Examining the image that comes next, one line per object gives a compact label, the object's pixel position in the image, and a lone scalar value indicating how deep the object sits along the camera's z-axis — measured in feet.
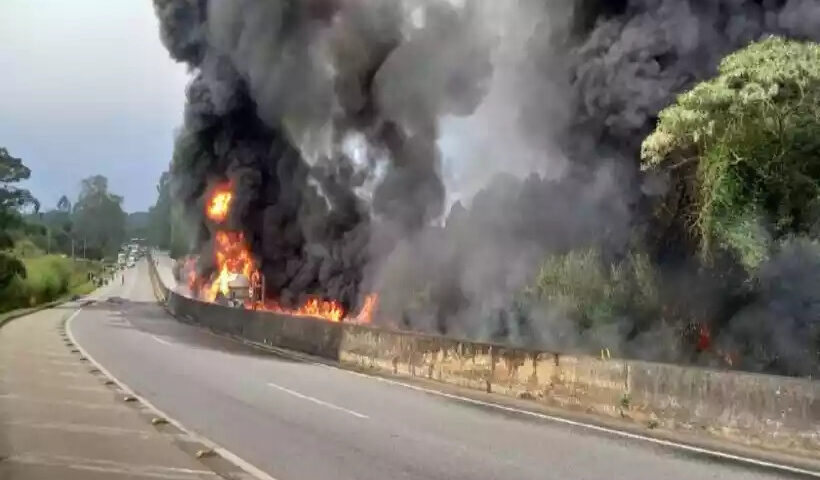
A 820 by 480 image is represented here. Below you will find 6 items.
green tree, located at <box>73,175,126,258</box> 332.19
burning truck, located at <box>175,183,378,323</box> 138.51
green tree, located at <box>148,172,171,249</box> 321.32
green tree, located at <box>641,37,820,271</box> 43.42
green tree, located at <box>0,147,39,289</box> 152.05
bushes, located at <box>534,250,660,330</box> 67.10
